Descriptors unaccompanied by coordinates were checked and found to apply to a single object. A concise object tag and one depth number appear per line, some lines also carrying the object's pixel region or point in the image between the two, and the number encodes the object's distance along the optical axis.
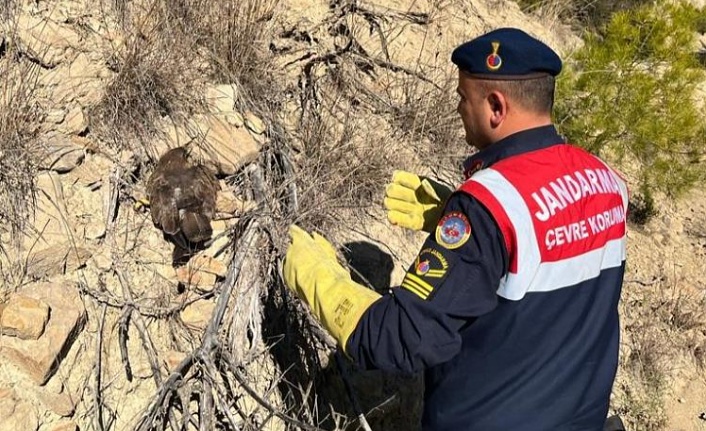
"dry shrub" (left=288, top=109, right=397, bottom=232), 3.04
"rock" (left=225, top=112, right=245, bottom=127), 3.15
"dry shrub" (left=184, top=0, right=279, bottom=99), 3.34
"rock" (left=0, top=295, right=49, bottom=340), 2.38
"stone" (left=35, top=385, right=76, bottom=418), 2.39
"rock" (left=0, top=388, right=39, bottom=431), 2.32
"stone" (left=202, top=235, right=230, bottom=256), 2.83
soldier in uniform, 1.72
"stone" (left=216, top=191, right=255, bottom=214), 2.94
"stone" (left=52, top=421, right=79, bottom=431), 2.40
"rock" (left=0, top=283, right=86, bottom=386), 2.37
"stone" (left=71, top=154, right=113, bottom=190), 2.78
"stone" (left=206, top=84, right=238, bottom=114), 3.17
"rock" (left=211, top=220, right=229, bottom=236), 2.88
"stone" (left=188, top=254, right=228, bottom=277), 2.78
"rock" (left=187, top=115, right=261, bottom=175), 3.02
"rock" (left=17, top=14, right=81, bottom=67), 3.04
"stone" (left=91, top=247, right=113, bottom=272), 2.64
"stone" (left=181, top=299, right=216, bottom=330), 2.70
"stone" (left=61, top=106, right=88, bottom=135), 2.86
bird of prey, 2.73
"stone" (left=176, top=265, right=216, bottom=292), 2.74
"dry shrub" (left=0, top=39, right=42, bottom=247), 2.60
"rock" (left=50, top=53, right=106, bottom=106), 2.96
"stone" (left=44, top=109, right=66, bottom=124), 2.85
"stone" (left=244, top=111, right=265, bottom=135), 3.22
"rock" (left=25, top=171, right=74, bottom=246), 2.60
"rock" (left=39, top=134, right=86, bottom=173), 2.73
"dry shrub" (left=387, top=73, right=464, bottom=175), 3.72
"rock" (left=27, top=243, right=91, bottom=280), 2.55
